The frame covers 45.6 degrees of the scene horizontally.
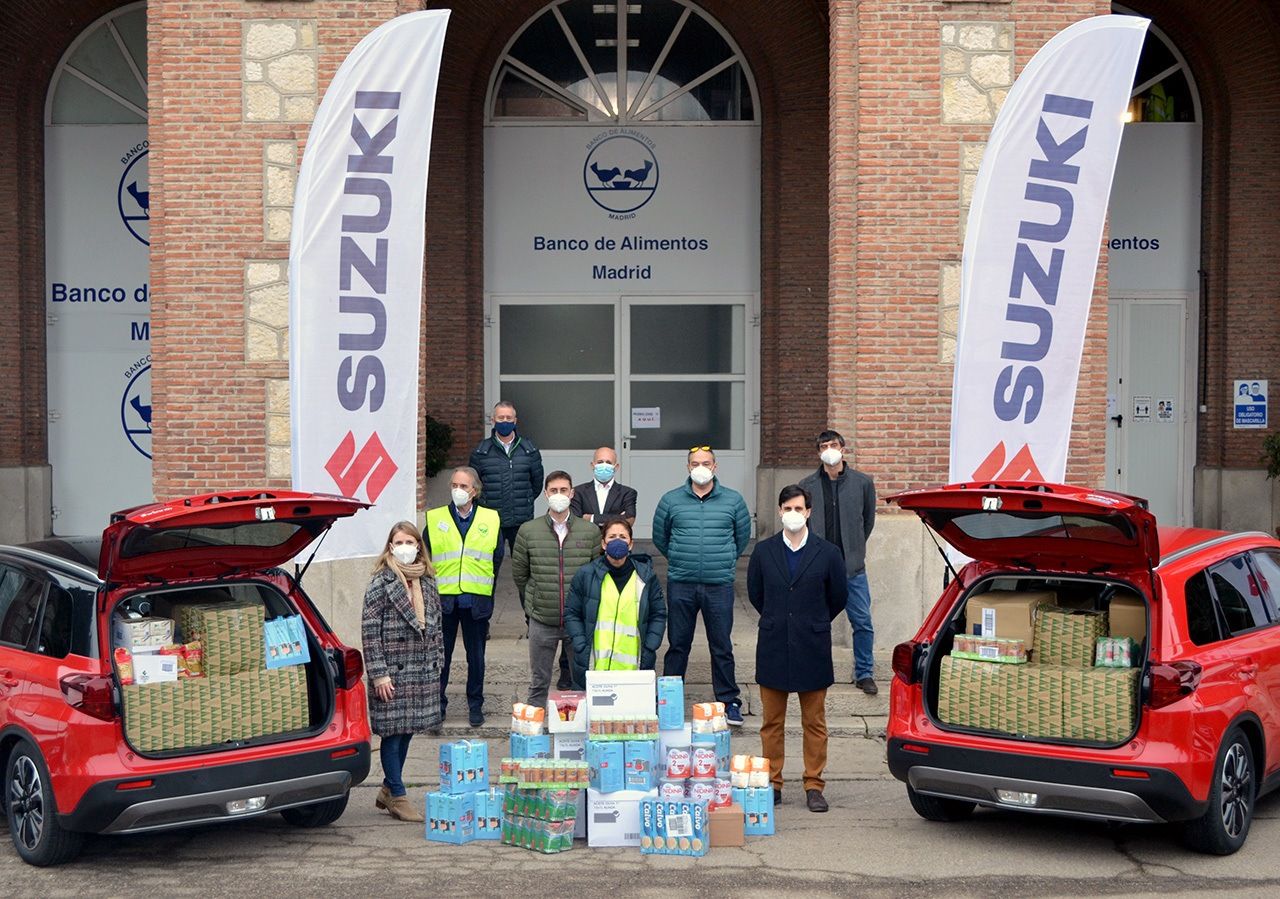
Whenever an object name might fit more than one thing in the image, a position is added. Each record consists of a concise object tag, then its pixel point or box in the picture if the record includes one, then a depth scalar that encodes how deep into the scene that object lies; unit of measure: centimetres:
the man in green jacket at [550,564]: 1033
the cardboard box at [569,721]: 846
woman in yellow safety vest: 958
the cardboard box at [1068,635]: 801
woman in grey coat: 845
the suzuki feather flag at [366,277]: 1072
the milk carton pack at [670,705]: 858
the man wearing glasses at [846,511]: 1130
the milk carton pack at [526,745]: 845
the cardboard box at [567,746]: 848
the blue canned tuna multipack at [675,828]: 795
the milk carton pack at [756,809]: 827
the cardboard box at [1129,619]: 794
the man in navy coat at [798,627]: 870
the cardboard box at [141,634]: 775
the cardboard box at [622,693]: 838
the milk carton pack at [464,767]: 826
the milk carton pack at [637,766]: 820
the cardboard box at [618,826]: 813
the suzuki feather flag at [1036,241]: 1074
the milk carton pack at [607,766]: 812
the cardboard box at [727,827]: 810
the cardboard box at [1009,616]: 817
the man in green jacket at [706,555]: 1043
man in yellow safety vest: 1053
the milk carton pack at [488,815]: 827
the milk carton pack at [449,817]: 816
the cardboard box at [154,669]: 765
